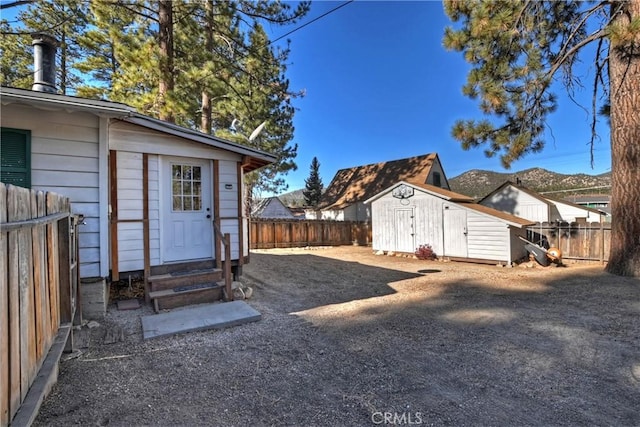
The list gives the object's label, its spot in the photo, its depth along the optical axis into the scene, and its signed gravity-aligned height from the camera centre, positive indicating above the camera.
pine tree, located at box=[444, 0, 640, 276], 6.80 +3.21
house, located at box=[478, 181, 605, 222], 15.92 +0.29
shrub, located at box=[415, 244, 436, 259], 10.81 -1.35
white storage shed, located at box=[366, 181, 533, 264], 9.44 -0.42
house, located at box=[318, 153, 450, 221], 18.47 +2.03
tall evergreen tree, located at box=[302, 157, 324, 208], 35.12 +3.60
